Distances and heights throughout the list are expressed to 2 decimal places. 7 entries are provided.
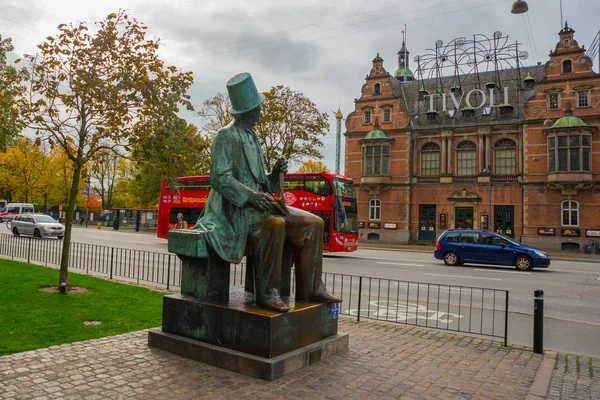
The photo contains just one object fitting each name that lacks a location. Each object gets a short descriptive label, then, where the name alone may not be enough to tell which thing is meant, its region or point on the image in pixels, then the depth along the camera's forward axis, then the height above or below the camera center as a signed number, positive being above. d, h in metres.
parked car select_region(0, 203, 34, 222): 48.06 +0.55
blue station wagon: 17.81 -1.00
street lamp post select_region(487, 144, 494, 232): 32.62 +2.74
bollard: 6.03 -1.43
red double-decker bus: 20.94 +1.03
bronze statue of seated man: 4.98 +0.04
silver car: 26.73 -0.71
